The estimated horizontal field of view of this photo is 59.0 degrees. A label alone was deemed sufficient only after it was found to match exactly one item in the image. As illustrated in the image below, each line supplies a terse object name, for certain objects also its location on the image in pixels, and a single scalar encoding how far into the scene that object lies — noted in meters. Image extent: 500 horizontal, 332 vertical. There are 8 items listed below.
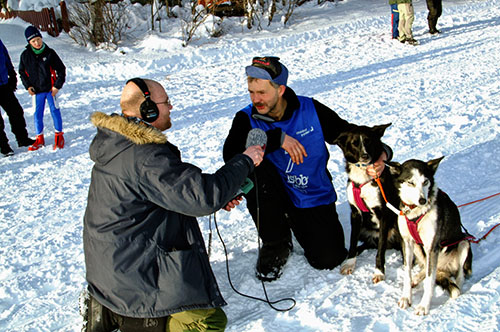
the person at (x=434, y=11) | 11.79
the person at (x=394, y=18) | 11.54
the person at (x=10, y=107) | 6.45
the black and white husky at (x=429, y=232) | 2.76
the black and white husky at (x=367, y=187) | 3.19
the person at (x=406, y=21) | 11.16
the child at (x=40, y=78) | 6.54
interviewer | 2.21
